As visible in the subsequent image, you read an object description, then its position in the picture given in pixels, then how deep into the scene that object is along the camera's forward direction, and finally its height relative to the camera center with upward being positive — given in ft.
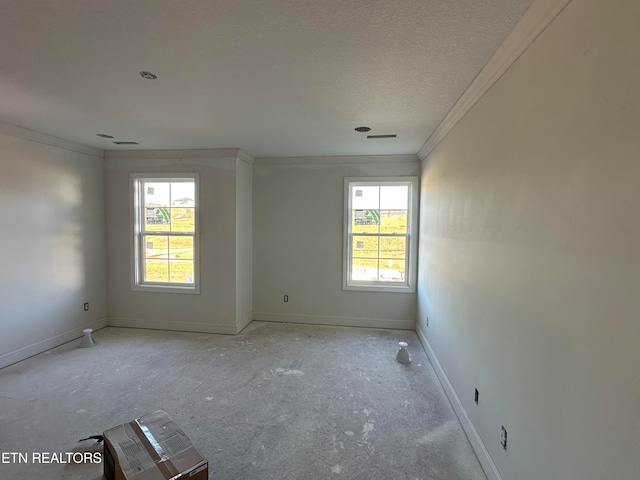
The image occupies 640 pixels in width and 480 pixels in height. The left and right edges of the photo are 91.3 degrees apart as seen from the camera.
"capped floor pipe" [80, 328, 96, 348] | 12.19 -4.50
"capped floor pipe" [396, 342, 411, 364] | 11.05 -4.47
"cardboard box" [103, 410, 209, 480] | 4.86 -3.79
